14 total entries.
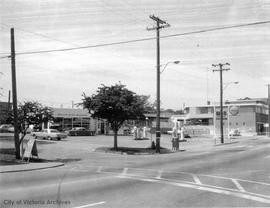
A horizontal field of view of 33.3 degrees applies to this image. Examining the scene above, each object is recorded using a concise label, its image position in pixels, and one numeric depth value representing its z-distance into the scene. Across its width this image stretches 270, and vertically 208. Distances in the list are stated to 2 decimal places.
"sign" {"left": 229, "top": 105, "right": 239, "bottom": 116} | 82.06
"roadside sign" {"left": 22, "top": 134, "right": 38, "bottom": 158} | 25.80
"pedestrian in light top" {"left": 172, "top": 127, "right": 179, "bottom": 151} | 41.16
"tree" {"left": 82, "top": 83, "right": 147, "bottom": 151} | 34.94
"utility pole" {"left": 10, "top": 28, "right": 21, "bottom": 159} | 26.21
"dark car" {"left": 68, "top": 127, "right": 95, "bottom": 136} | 68.06
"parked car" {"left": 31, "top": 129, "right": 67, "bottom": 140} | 54.50
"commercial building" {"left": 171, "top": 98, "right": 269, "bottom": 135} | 105.25
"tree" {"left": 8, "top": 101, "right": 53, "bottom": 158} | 27.73
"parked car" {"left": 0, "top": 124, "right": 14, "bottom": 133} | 72.66
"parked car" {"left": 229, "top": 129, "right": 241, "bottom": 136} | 91.71
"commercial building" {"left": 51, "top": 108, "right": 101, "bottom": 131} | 77.25
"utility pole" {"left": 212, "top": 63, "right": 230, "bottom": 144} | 59.29
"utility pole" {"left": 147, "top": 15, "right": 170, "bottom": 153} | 37.47
